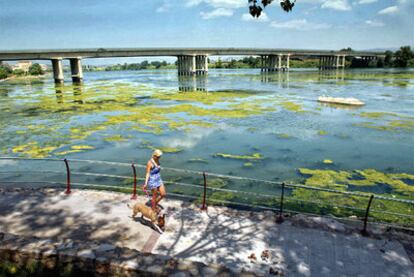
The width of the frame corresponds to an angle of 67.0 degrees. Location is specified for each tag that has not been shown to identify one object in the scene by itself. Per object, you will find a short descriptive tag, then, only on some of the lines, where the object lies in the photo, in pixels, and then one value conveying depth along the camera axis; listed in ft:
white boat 144.54
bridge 324.60
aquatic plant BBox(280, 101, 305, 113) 130.41
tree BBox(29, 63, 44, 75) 638.45
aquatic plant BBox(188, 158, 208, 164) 66.64
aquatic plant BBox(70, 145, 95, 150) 78.07
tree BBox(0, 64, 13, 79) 513.04
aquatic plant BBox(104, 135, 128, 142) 85.93
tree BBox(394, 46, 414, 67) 530.27
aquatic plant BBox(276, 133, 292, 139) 87.37
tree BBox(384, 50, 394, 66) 573.74
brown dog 28.60
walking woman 30.99
